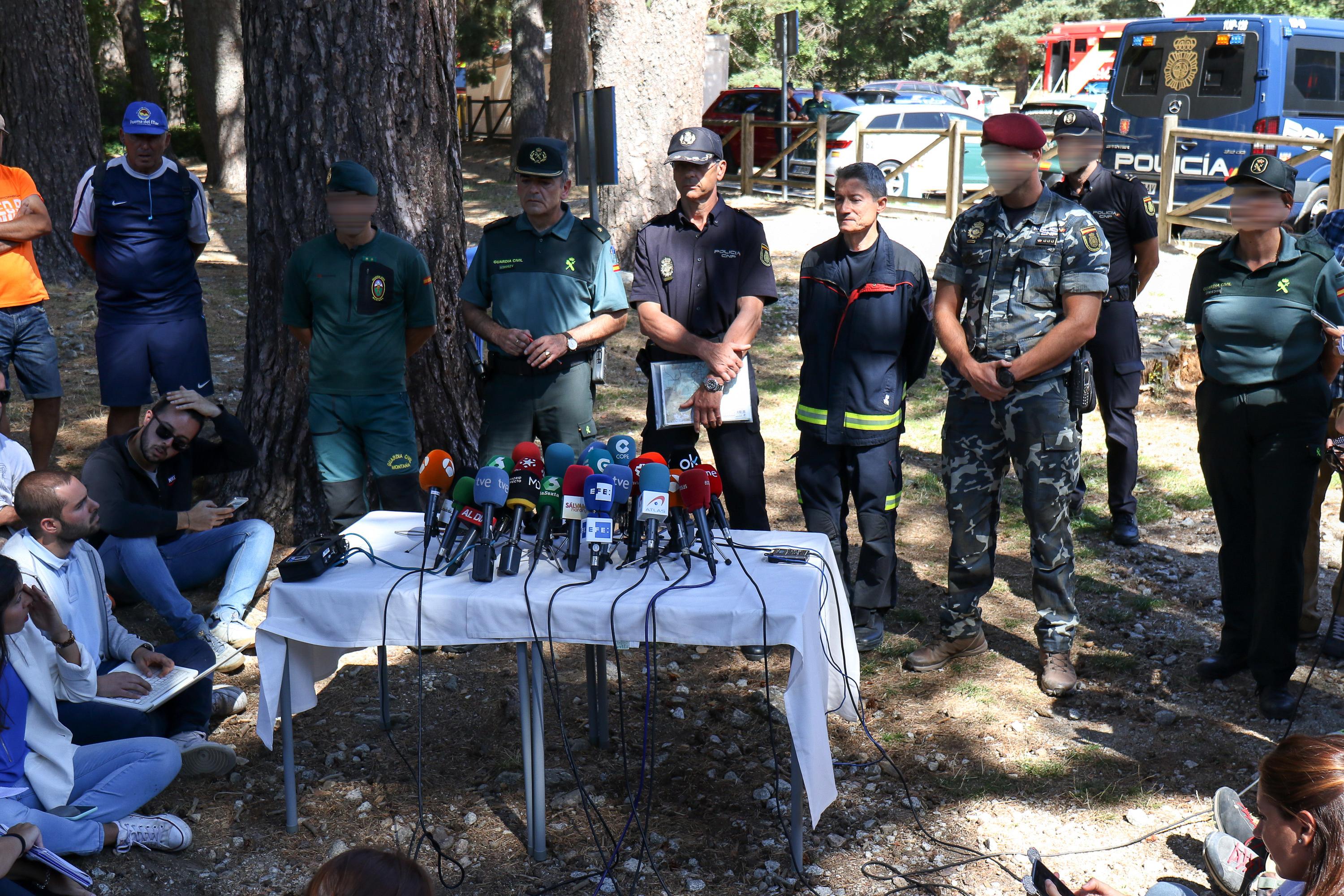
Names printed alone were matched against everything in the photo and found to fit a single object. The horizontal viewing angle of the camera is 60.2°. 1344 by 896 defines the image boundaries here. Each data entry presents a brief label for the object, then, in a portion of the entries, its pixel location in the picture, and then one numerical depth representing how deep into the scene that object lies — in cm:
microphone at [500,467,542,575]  367
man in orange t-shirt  585
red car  1877
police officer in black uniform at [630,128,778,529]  479
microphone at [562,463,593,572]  356
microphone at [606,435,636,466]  376
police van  1303
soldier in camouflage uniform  425
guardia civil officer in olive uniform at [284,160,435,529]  490
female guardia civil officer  418
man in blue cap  586
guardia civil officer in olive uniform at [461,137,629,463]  487
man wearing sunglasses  470
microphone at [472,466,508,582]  361
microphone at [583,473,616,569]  344
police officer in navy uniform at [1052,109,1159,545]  579
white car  1738
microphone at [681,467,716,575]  366
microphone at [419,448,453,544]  376
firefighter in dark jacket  476
